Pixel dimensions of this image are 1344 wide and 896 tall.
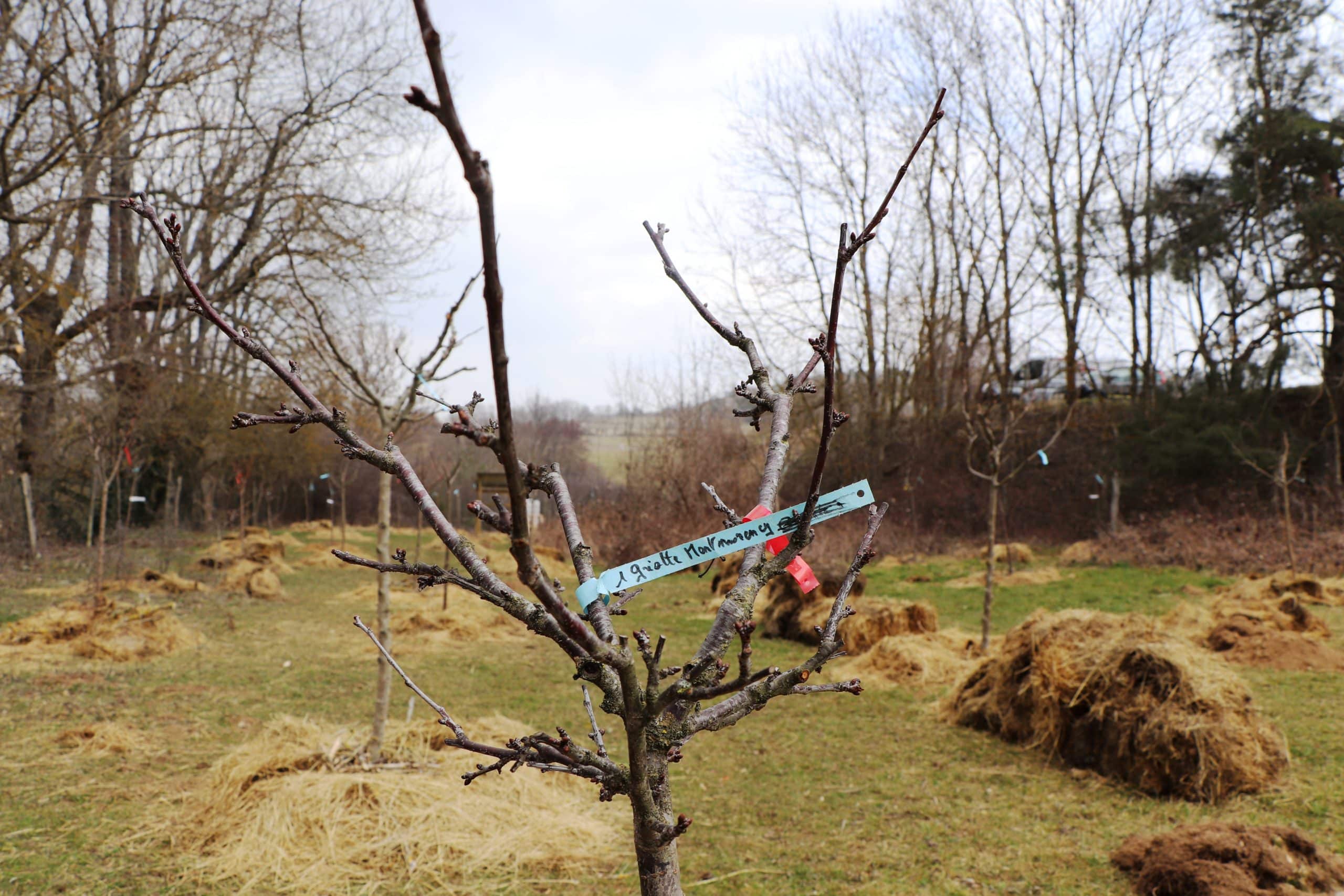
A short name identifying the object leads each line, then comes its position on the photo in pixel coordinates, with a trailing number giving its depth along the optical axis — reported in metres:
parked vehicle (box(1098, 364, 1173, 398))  20.50
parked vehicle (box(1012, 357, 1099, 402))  20.64
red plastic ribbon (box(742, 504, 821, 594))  1.18
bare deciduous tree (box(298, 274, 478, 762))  4.47
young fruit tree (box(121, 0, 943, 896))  0.92
